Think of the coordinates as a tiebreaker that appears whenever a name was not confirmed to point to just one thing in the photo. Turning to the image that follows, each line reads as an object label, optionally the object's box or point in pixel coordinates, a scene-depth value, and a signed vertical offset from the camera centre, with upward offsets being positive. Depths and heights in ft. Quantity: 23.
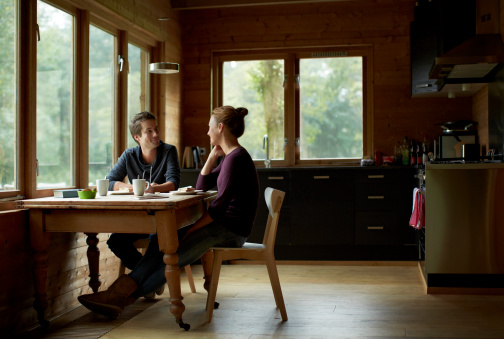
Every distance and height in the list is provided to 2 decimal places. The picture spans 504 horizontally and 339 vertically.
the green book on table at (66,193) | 10.53 -0.53
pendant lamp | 13.51 +2.20
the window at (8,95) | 10.40 +1.24
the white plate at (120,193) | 11.25 -0.56
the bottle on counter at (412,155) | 18.08 +0.22
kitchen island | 12.66 -1.40
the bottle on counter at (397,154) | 18.28 +0.27
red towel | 13.93 -1.23
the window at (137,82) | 15.94 +2.28
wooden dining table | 9.76 -0.97
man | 12.06 -0.07
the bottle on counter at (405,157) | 18.17 +0.17
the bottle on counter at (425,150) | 17.69 +0.37
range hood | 13.80 +2.45
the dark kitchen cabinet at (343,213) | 17.15 -1.46
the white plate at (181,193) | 11.23 -0.56
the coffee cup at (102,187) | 10.95 -0.43
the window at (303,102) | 19.13 +1.99
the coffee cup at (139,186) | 10.57 -0.40
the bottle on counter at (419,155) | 17.97 +0.23
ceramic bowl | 10.27 -0.53
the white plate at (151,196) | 10.27 -0.58
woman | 10.37 -1.26
